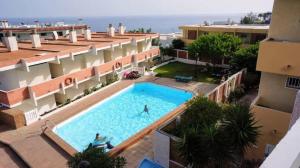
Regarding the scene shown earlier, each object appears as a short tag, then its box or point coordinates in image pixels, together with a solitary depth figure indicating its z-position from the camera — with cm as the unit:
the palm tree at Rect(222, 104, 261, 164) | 923
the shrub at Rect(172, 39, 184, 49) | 3950
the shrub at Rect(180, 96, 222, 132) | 1079
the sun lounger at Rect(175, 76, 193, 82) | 2759
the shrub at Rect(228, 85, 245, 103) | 2137
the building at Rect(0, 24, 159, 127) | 1812
